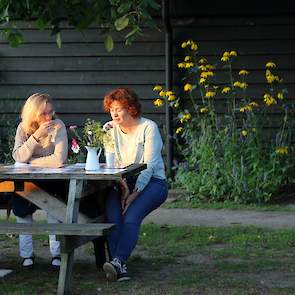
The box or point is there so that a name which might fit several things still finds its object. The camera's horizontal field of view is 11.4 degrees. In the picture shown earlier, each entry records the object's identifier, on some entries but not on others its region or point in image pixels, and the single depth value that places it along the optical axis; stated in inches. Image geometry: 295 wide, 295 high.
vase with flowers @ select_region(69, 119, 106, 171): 422.2
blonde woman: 447.8
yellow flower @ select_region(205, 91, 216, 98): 688.8
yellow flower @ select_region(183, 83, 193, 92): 684.1
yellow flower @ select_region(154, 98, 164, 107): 687.6
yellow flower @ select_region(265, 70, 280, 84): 674.7
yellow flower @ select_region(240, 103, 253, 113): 673.1
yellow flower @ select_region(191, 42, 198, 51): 702.9
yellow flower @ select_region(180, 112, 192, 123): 688.8
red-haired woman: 419.3
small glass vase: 445.8
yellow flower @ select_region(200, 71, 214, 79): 677.9
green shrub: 677.3
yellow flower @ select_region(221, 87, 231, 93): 673.0
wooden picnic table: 383.0
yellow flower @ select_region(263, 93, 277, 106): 673.3
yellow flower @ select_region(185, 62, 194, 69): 693.4
